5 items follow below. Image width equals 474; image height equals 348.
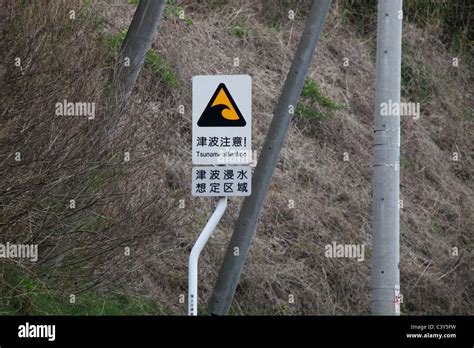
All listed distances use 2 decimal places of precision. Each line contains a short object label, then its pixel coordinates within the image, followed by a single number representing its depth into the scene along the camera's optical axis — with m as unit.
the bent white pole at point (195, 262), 7.44
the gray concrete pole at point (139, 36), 12.09
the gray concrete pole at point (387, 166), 10.19
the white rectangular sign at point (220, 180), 7.64
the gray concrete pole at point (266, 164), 11.93
